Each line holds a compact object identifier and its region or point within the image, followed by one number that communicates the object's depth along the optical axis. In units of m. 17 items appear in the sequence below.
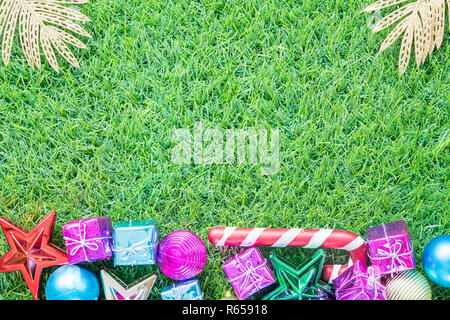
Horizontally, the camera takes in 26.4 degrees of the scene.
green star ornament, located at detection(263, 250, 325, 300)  0.78
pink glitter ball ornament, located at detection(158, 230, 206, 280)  0.77
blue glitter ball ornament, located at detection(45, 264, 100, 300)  0.77
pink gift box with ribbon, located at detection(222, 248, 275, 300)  0.78
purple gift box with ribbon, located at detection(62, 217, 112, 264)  0.78
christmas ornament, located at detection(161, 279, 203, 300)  0.78
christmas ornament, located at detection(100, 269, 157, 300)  0.78
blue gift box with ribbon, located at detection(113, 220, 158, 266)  0.78
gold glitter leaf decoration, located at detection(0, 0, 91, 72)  0.83
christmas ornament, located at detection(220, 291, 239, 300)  0.79
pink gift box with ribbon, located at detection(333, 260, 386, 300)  0.77
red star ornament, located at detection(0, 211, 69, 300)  0.79
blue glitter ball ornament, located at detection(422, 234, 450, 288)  0.77
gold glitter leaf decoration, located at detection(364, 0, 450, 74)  0.82
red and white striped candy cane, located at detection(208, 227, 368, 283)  0.79
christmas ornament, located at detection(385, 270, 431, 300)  0.77
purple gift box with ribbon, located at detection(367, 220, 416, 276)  0.77
